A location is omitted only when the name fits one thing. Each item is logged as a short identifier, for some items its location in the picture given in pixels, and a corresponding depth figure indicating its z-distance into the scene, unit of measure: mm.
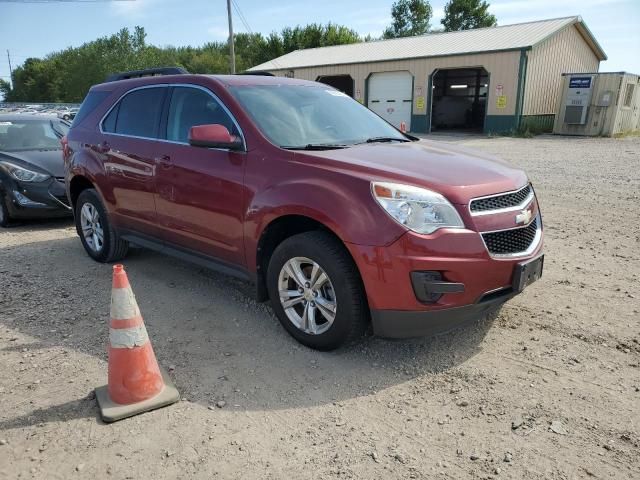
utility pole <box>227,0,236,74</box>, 28734
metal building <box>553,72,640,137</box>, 20703
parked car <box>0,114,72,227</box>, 7066
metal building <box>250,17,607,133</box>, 22141
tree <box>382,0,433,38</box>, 67000
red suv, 3053
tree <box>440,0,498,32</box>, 64625
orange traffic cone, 2920
